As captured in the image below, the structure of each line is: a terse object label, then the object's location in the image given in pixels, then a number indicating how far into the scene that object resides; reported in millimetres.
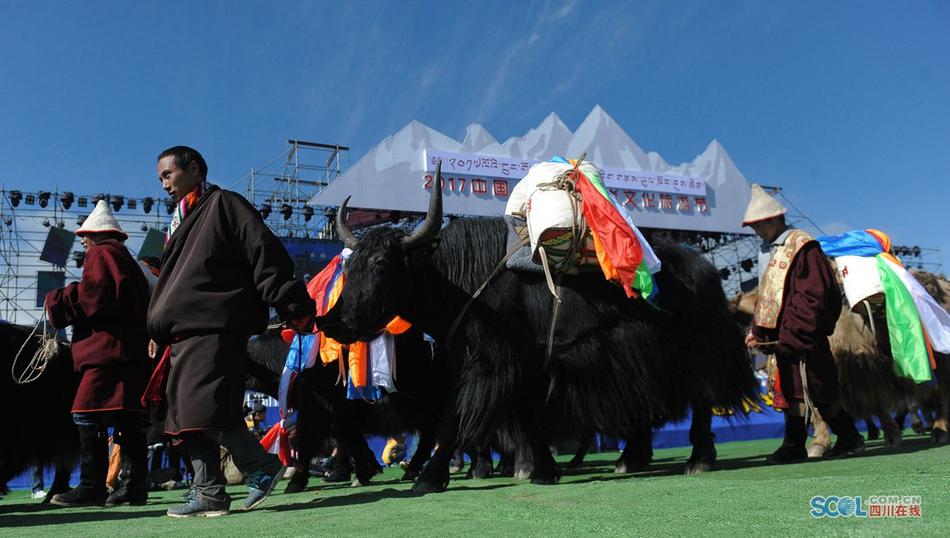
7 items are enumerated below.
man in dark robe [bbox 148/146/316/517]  3070
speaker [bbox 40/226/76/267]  20266
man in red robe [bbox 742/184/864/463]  4887
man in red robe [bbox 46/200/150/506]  4172
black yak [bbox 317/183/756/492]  3996
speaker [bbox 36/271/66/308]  22125
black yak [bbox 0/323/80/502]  4797
